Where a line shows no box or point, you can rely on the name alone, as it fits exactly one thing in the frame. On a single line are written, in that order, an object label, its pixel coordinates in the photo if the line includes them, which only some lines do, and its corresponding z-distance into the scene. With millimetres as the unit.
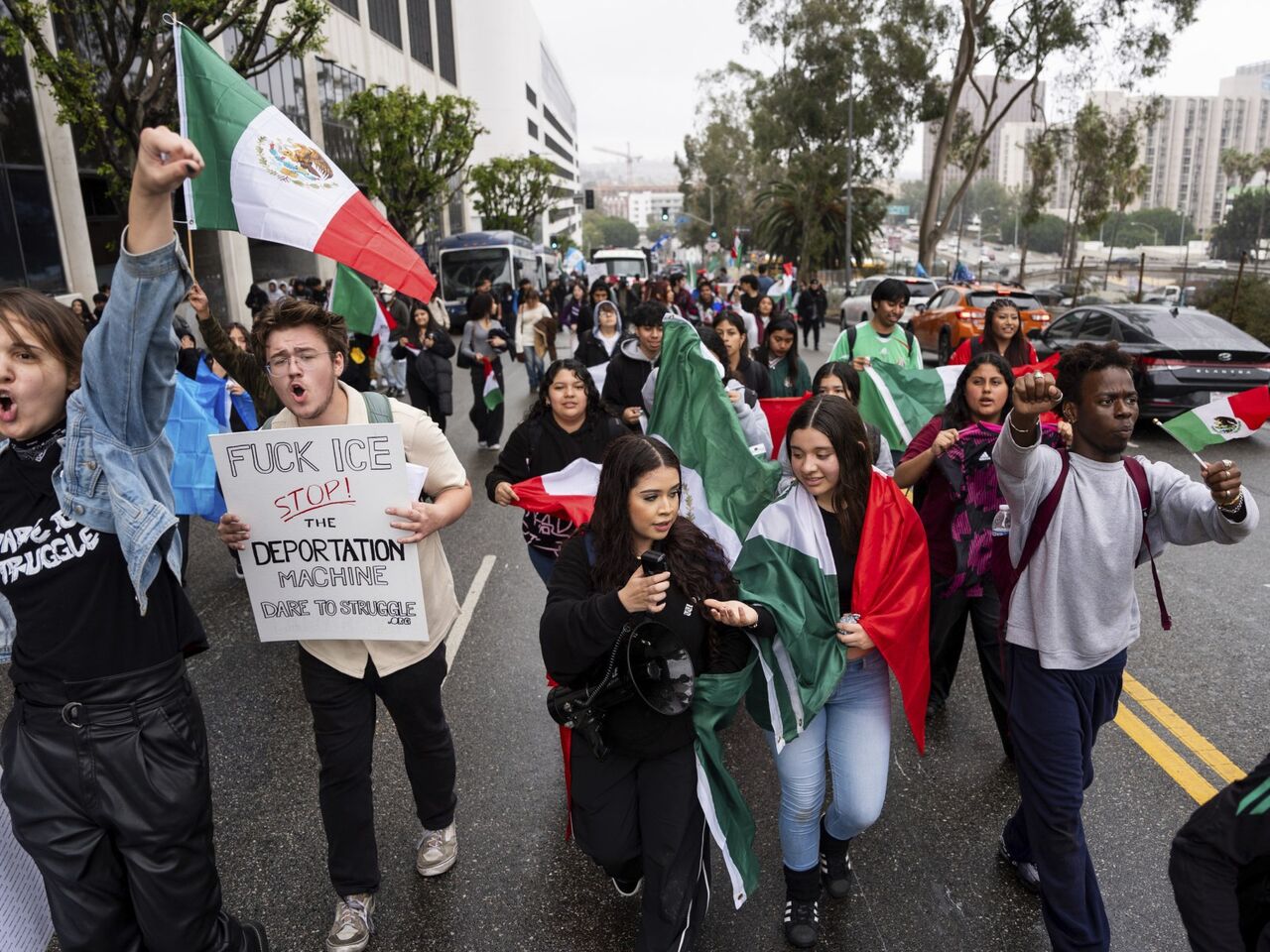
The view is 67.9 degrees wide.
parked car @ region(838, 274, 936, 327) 24359
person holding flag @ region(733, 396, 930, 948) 2932
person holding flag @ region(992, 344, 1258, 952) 2762
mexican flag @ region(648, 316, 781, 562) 4113
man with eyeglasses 2928
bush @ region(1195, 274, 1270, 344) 18531
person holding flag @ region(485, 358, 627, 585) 4363
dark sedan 11172
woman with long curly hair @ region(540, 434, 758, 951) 2709
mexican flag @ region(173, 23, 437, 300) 3572
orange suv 17391
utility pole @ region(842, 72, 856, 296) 34875
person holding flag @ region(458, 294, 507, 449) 10344
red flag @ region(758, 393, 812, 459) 5660
